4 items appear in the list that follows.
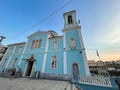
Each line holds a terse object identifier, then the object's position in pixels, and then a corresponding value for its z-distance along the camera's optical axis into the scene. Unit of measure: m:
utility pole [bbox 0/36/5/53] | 21.69
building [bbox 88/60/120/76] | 25.05
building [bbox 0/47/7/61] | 21.26
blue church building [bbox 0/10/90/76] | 10.44
